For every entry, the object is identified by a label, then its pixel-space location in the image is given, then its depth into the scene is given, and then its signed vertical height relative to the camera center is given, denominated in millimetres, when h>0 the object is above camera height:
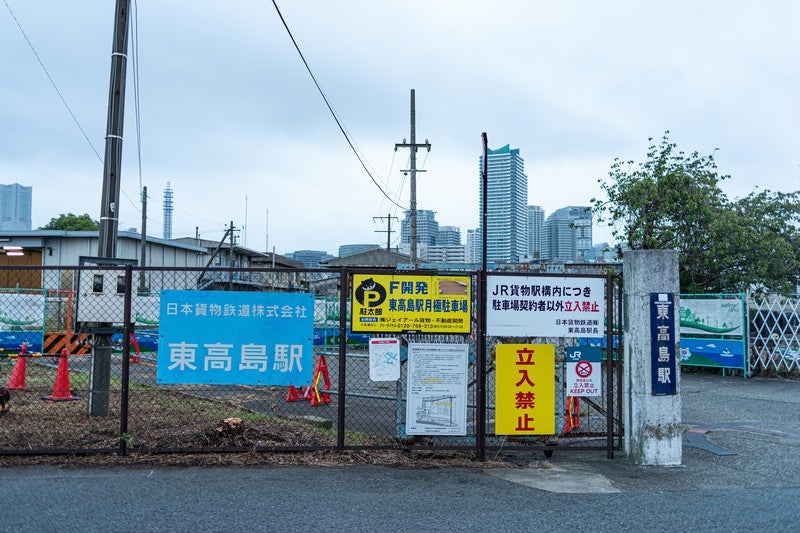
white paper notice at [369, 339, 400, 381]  7488 -537
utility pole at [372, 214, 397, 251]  52416 +6631
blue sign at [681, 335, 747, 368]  17797 -1004
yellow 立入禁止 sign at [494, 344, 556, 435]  7668 -895
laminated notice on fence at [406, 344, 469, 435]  7621 -901
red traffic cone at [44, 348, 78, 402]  10680 -1252
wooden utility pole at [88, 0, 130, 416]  9734 +2532
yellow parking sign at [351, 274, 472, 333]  7508 +89
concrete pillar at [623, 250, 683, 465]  7445 -703
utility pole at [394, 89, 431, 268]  28714 +6431
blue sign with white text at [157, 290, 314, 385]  7551 -346
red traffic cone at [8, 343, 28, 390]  11828 -1220
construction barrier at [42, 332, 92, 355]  16078 -826
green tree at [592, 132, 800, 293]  19891 +2972
